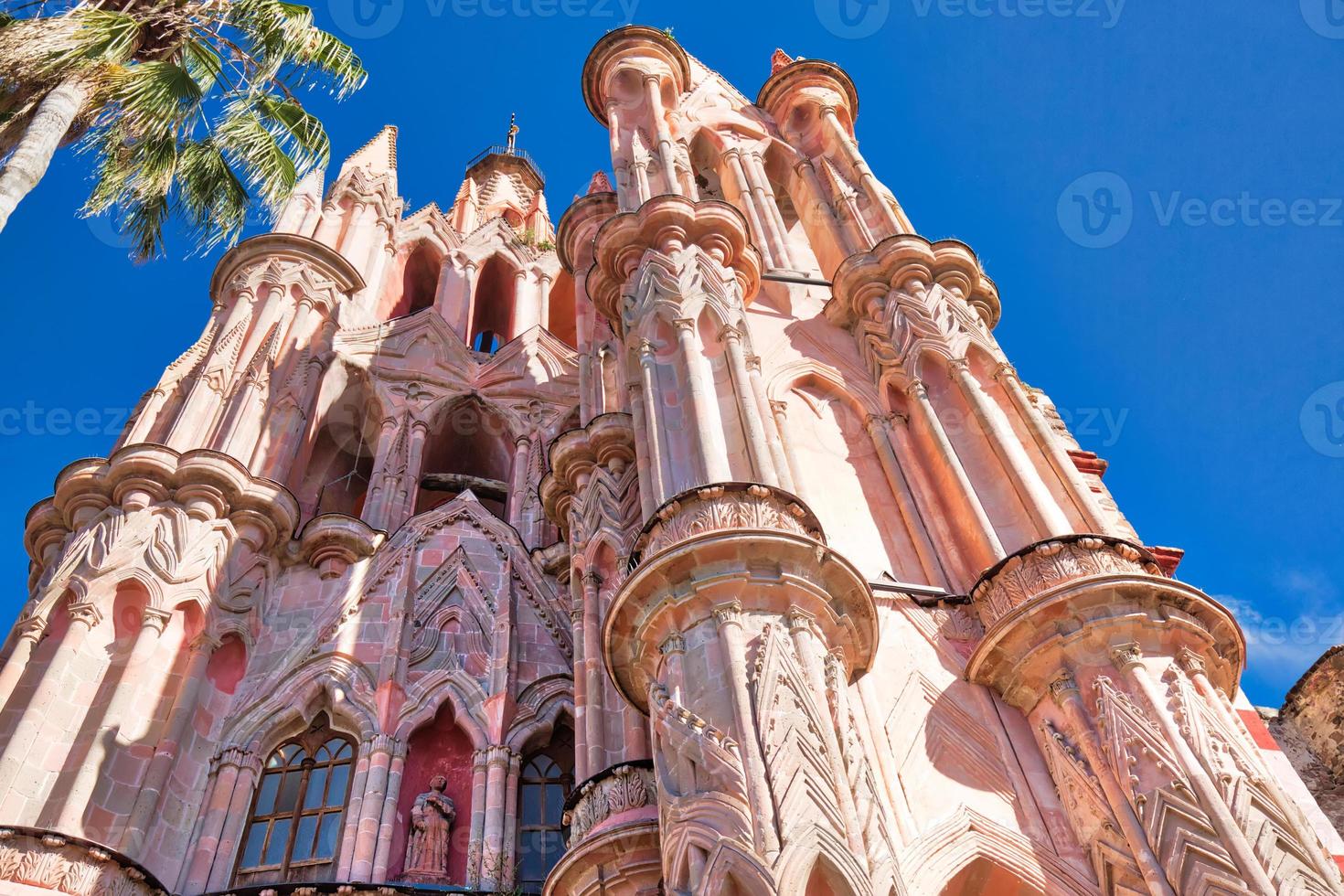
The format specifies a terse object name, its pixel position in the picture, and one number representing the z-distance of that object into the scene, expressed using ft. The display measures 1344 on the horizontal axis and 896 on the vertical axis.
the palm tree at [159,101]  44.93
